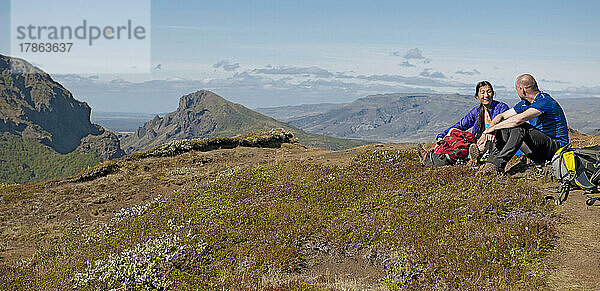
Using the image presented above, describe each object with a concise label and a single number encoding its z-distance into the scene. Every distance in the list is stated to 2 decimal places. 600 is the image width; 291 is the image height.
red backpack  13.57
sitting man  11.21
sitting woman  12.87
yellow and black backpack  10.24
